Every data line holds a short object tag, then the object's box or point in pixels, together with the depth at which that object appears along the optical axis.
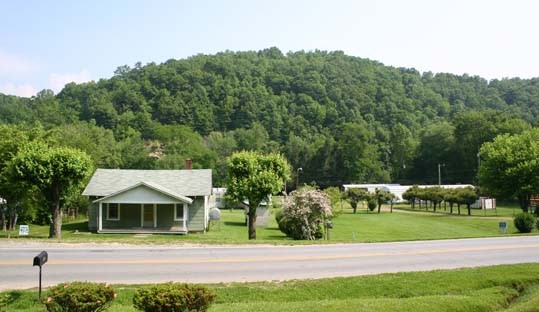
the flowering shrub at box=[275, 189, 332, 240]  29.91
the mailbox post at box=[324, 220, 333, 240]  29.72
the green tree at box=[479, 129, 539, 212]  50.25
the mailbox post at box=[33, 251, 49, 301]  11.34
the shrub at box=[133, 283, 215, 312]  8.68
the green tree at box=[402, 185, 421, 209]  71.05
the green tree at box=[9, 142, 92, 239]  27.11
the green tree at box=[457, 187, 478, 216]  57.94
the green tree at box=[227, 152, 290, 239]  29.53
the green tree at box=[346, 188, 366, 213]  65.56
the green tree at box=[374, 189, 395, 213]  65.79
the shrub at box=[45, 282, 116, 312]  9.01
